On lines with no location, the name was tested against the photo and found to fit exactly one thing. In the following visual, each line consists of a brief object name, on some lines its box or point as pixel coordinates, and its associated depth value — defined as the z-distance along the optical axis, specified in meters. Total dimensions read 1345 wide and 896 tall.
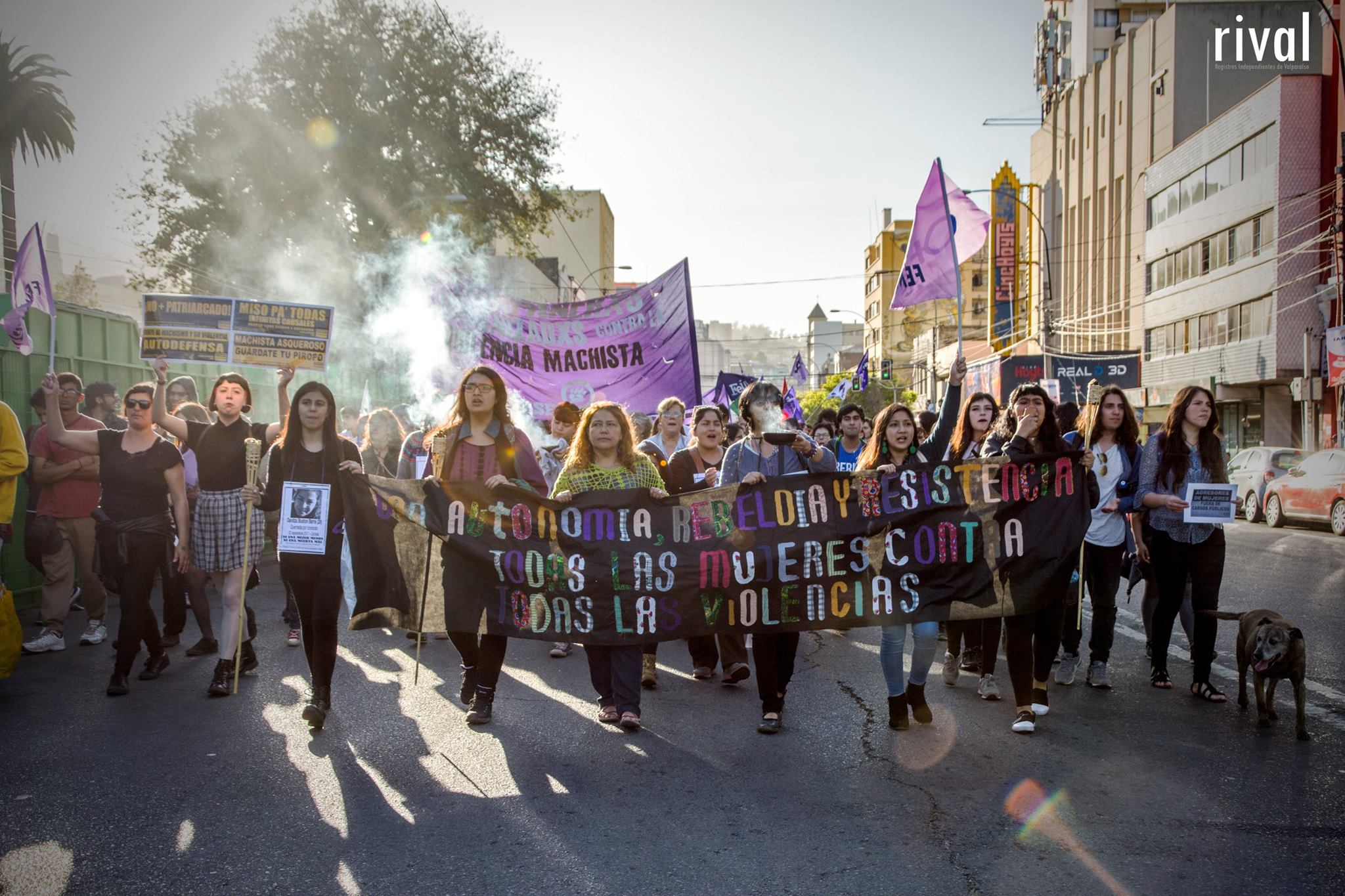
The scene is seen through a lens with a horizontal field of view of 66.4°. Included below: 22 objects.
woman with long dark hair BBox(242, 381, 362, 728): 5.50
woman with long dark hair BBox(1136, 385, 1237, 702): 6.09
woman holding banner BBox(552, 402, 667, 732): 5.49
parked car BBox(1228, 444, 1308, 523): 20.09
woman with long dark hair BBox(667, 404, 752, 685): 6.78
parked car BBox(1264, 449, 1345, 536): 17.14
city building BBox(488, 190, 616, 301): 50.50
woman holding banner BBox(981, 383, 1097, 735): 5.51
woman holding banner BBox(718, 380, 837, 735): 5.48
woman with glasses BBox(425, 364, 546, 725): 5.82
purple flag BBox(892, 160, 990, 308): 8.09
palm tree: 28.94
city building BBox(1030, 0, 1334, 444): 32.47
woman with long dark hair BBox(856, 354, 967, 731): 5.42
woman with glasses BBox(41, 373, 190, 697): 6.34
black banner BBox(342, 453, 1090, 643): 5.50
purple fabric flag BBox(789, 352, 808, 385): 33.61
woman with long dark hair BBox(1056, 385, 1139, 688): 6.36
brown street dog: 5.29
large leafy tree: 27.61
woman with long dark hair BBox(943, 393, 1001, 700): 6.91
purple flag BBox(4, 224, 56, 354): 7.94
